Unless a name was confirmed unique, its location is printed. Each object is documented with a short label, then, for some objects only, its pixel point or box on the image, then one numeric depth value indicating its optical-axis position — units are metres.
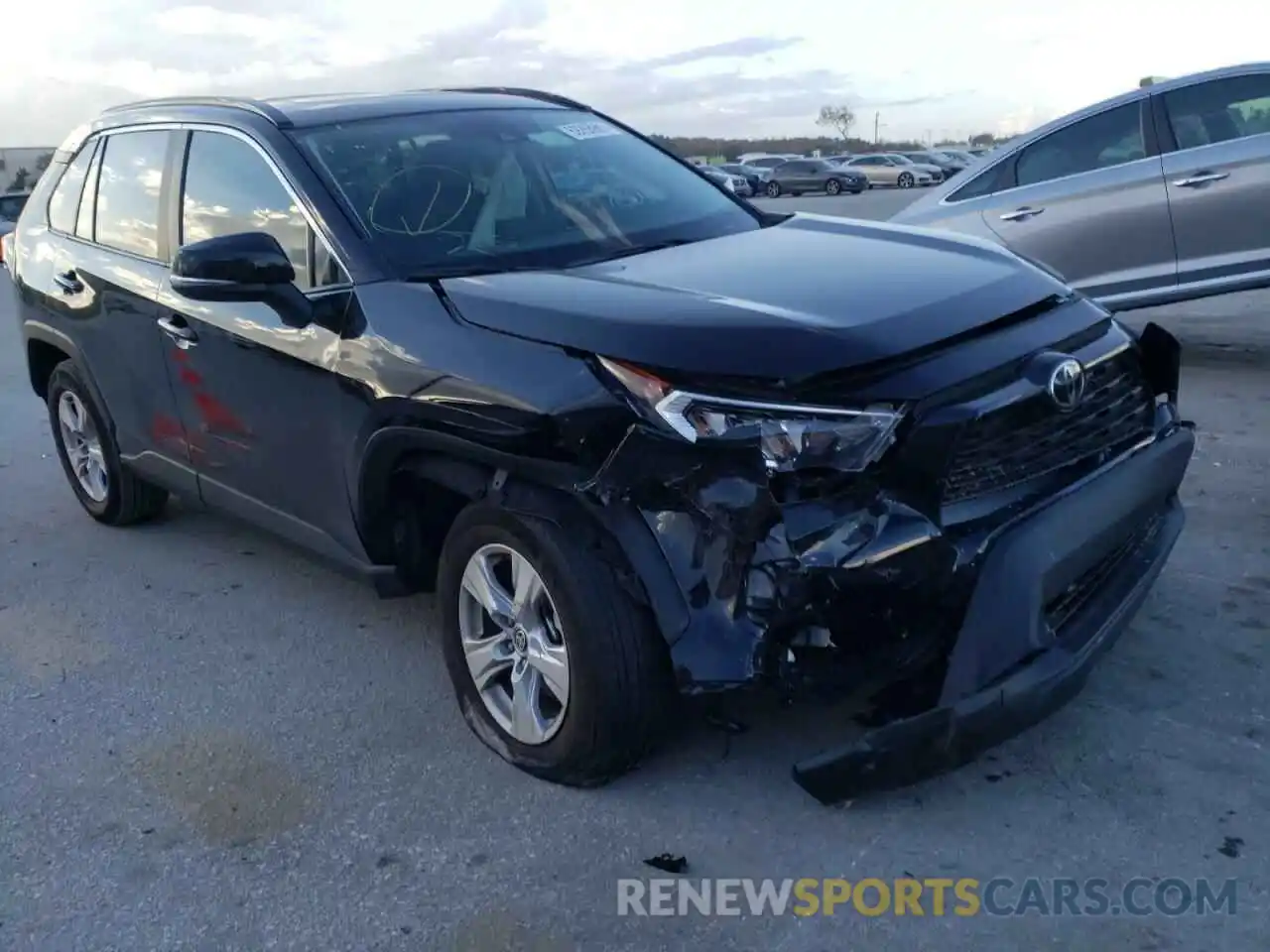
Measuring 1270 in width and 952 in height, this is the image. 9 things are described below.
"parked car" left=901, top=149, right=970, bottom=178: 49.94
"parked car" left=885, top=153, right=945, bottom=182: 48.31
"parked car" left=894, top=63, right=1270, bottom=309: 7.41
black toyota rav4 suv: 2.89
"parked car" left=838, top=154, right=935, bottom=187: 48.88
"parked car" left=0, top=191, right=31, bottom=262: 23.82
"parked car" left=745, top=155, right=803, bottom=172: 51.28
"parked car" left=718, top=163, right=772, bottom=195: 45.81
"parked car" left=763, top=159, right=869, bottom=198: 46.09
